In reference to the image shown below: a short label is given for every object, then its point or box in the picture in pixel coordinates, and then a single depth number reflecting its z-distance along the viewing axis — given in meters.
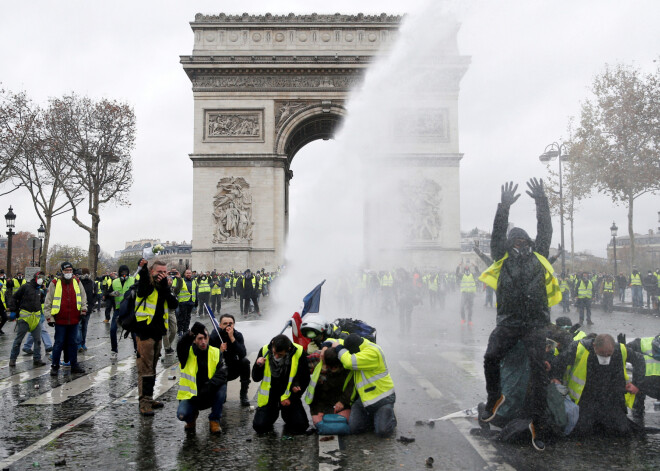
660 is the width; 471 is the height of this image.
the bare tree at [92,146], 33.03
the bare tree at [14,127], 29.98
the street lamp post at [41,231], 29.63
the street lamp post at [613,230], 30.55
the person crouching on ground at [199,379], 5.73
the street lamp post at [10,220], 25.22
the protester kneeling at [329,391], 5.72
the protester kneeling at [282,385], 5.68
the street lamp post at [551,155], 27.19
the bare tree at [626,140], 28.20
